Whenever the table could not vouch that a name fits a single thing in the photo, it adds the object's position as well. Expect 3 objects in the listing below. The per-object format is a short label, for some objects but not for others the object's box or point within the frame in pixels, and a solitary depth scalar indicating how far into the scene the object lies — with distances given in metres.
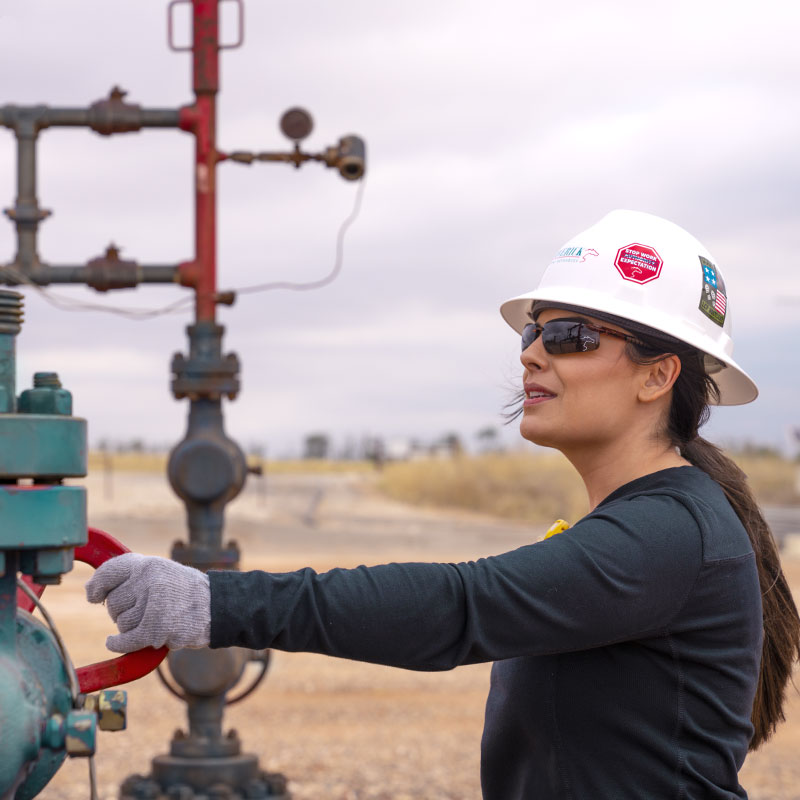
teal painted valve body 1.51
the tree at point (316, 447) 53.38
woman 1.73
